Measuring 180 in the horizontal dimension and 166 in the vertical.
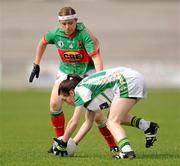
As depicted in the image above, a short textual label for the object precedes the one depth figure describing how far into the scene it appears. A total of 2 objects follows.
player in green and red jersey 20.67
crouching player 18.55
